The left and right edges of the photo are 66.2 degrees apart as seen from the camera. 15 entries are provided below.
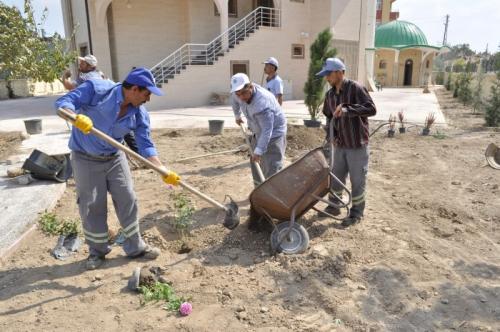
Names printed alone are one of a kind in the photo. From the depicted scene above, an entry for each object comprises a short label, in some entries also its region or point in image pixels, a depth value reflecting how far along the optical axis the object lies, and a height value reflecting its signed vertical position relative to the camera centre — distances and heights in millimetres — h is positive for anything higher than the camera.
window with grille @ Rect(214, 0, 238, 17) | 18950 +3257
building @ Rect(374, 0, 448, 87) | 32156 +1443
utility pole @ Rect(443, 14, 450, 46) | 64500 +7372
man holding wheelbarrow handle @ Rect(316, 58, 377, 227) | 3695 -518
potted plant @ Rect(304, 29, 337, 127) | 9430 -16
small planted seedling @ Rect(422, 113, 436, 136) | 9211 -1294
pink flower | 2643 -1570
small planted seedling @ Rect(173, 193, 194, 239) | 3939 -1478
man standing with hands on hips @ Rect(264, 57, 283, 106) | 6418 -165
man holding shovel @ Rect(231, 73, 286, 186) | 3646 -472
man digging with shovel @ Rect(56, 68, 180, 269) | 2801 -600
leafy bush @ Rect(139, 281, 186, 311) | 2729 -1561
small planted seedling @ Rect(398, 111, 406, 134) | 9427 -1316
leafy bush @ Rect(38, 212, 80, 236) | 3858 -1481
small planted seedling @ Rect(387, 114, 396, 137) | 9070 -1308
